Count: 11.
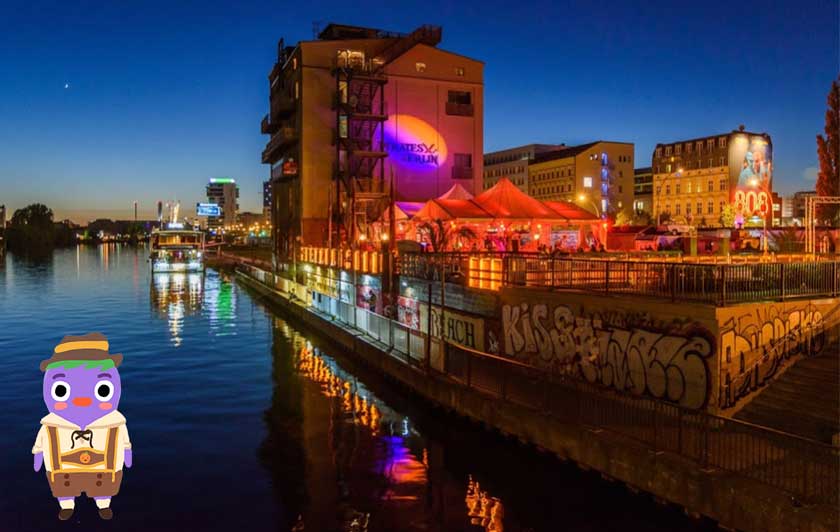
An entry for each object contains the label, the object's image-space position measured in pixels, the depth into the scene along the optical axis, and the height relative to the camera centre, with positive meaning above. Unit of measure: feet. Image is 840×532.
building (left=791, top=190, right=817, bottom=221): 477.36 +26.33
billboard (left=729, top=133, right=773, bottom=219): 287.69 +34.21
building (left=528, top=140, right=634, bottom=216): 378.73 +41.32
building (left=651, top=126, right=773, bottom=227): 294.66 +33.28
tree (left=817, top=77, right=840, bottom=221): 194.70 +27.84
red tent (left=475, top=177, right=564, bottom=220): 122.52 +7.54
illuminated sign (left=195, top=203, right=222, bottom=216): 581.94 +32.44
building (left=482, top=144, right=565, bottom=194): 441.27 +56.97
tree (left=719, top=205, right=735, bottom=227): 267.74 +10.63
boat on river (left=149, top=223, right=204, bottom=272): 274.63 -2.90
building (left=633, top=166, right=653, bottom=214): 417.28 +34.40
